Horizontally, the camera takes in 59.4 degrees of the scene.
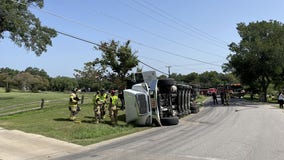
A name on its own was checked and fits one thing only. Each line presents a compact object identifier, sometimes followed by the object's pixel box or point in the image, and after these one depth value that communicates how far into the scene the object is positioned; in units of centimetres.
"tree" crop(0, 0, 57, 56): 2411
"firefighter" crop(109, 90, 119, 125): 1299
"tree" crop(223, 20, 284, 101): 3409
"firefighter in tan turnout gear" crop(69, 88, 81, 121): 1257
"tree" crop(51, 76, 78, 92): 10681
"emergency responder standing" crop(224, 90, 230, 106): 2727
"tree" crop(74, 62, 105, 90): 2135
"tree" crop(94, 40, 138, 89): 2065
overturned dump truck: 1302
